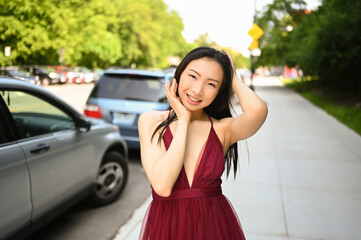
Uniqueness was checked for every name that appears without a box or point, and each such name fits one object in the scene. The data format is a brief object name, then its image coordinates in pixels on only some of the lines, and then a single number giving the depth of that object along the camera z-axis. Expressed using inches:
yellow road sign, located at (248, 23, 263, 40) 586.6
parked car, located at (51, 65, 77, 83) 996.6
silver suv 101.0
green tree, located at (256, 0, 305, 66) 1241.4
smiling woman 65.6
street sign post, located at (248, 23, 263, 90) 588.1
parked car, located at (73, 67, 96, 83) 1128.2
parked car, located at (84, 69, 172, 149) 232.4
